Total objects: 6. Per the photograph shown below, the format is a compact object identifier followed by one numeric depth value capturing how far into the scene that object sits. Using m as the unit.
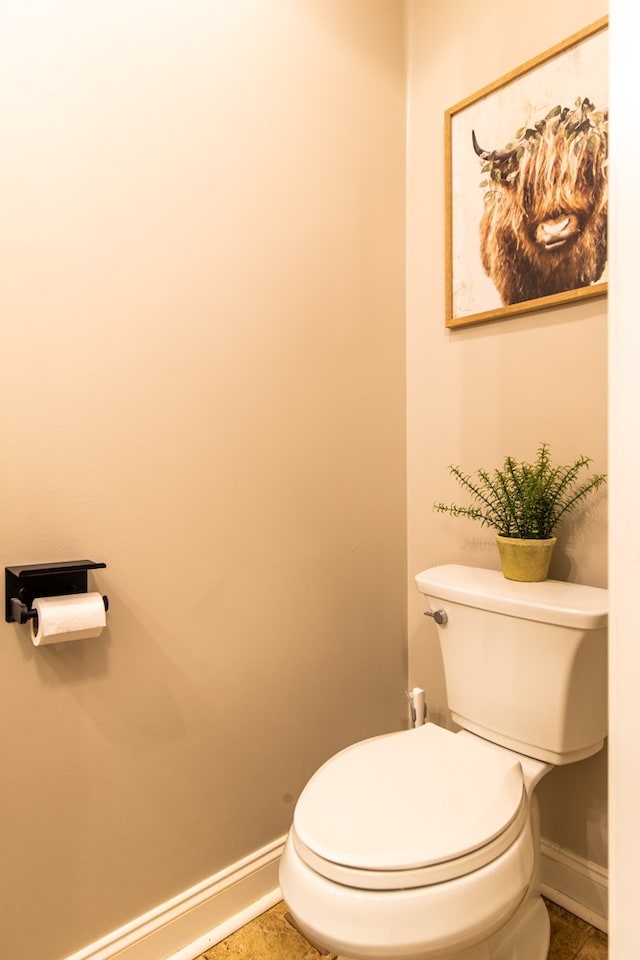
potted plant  1.40
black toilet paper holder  1.11
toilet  0.94
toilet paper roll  1.09
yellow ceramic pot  1.39
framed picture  1.38
